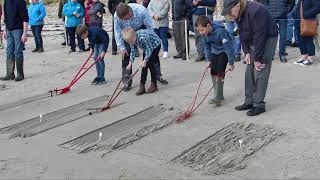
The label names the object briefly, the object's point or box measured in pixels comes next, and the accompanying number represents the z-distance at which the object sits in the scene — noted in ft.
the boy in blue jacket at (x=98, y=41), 28.52
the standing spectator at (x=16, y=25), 31.83
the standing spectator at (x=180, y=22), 35.88
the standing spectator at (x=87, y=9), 44.23
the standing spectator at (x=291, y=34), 37.73
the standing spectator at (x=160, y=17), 35.99
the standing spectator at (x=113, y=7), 39.19
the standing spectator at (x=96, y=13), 40.57
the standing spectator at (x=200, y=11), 34.22
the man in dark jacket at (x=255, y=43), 21.01
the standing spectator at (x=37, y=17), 43.83
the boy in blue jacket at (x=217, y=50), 22.98
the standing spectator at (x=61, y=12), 45.10
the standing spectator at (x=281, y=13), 32.40
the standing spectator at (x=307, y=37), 30.27
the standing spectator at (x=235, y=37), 34.01
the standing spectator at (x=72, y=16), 42.73
